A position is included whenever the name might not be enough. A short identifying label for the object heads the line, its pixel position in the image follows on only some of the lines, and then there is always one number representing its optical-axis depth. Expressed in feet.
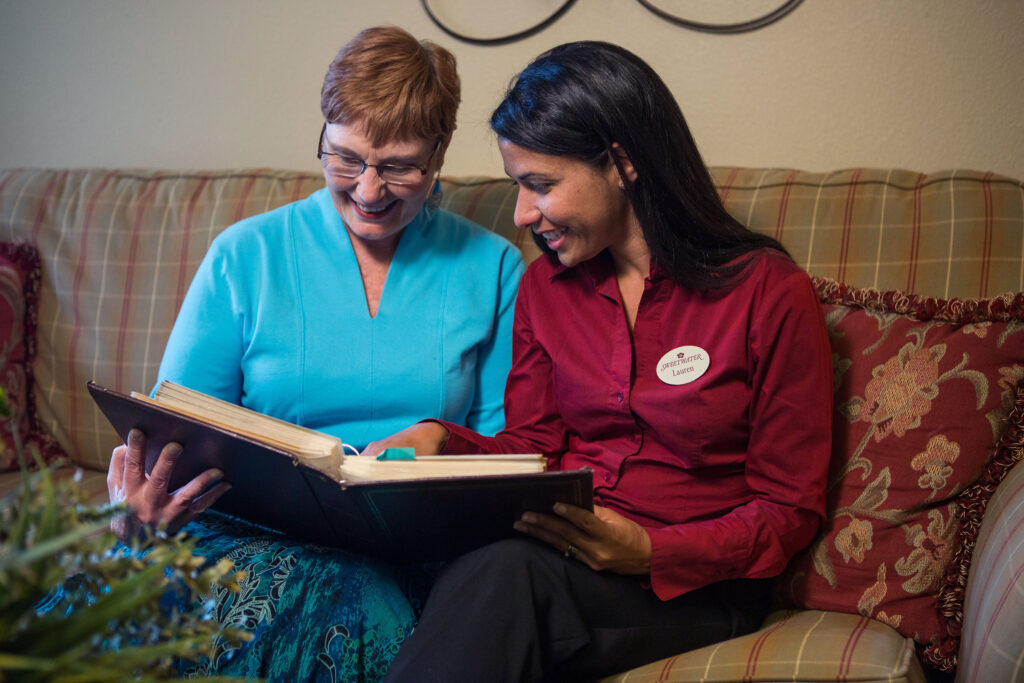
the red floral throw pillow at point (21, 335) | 6.30
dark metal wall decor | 6.21
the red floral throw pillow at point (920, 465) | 4.20
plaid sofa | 3.75
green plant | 1.93
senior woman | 4.77
